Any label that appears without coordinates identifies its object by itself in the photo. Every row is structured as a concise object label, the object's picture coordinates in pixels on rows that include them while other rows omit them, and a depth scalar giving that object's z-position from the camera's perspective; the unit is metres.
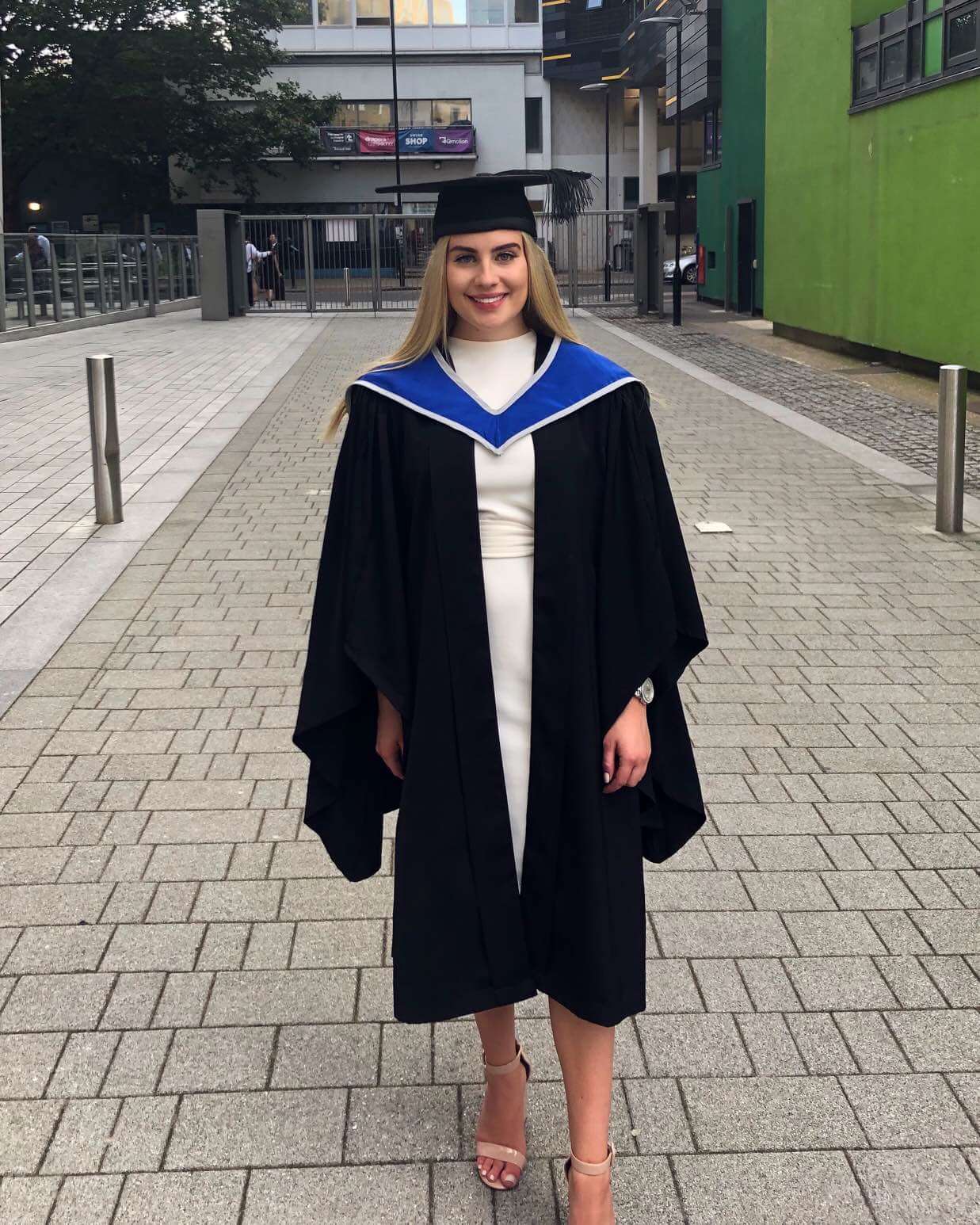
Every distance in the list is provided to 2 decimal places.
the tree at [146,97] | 47.53
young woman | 2.59
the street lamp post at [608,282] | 31.83
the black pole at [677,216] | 25.92
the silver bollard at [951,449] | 8.63
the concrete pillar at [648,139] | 51.94
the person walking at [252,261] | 32.28
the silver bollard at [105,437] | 8.93
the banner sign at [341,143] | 58.31
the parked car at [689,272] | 41.22
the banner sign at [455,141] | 59.00
